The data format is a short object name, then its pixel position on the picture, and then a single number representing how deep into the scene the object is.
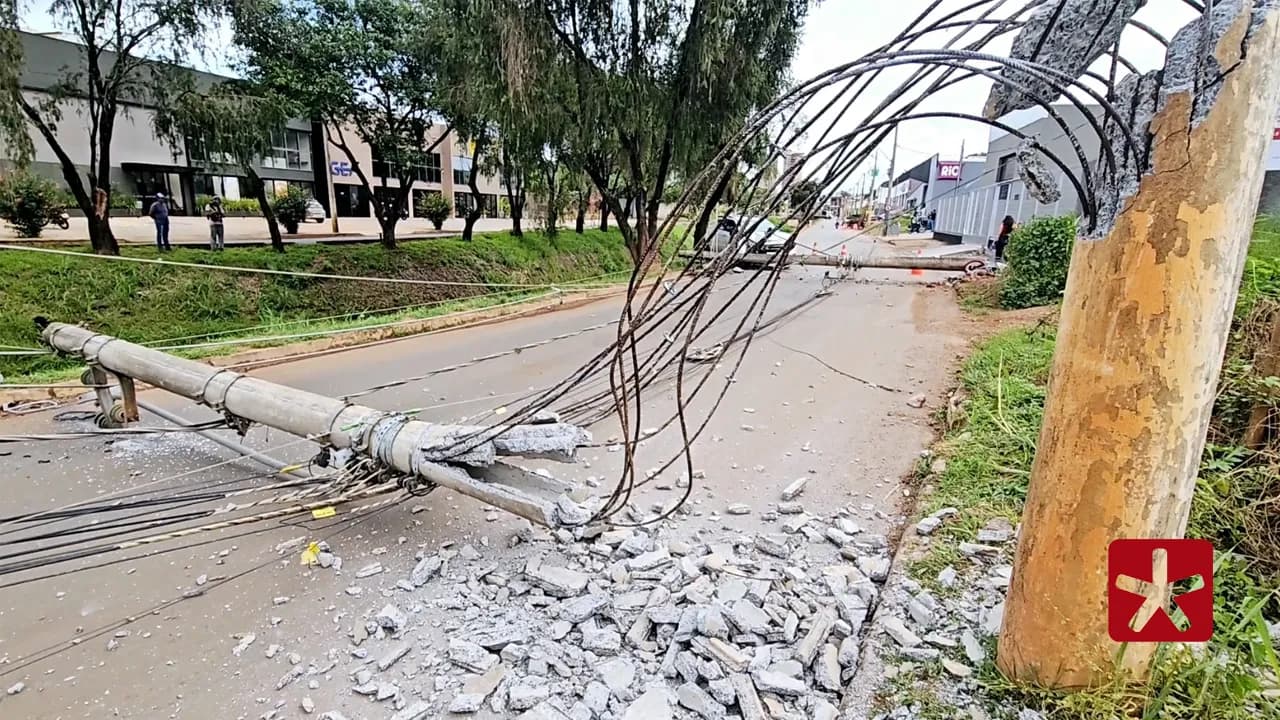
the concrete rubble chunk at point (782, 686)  2.26
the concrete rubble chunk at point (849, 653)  2.42
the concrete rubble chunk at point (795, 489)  4.14
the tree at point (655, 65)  10.73
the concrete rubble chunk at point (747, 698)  2.17
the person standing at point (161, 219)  12.80
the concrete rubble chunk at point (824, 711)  2.17
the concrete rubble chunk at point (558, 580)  2.94
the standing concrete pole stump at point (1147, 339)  1.44
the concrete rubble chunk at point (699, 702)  2.20
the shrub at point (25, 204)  12.45
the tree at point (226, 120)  10.59
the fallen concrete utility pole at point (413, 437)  2.96
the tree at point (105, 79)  9.49
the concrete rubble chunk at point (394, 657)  2.57
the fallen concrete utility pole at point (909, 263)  15.28
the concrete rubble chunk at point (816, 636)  2.44
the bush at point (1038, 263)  10.54
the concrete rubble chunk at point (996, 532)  3.12
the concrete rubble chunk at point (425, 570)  3.15
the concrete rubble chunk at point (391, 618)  2.80
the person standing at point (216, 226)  13.48
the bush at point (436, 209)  23.19
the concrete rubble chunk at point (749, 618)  2.55
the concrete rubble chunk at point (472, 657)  2.52
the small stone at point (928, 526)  3.35
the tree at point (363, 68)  12.29
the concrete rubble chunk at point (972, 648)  2.20
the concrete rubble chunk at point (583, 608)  2.73
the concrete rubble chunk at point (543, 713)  2.23
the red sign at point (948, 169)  33.91
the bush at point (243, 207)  25.75
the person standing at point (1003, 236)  15.73
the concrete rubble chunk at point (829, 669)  2.31
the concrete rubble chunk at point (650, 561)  3.12
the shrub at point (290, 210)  19.22
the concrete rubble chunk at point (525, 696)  2.31
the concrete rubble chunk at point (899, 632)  2.38
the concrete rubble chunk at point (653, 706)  2.21
